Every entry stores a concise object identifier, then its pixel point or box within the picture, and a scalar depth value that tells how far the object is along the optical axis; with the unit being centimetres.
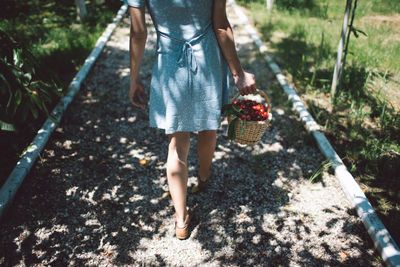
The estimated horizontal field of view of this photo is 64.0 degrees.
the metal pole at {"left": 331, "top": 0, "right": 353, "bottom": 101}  413
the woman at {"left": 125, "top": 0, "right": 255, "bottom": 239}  216
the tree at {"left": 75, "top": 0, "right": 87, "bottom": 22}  723
